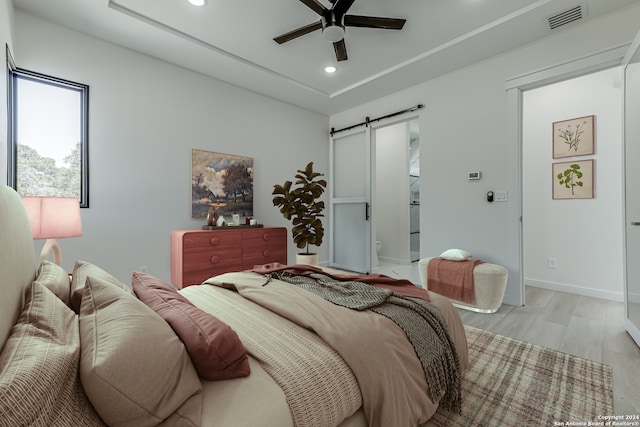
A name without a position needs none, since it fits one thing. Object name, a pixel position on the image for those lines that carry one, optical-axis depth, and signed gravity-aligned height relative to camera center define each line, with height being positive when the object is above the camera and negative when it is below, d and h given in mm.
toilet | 5845 -663
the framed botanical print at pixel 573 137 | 3523 +961
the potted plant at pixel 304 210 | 4051 +45
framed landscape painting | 3652 +405
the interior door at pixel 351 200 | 4758 +224
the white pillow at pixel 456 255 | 3191 -482
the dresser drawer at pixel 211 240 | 3141 -311
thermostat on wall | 3401 +454
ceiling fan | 2217 +1598
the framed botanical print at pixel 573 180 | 3549 +420
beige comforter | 1088 -582
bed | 654 -477
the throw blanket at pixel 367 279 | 1775 -464
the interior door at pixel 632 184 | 2223 +229
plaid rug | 1485 -1062
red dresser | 3133 -454
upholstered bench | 2842 -751
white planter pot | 4105 -655
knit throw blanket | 1343 -589
